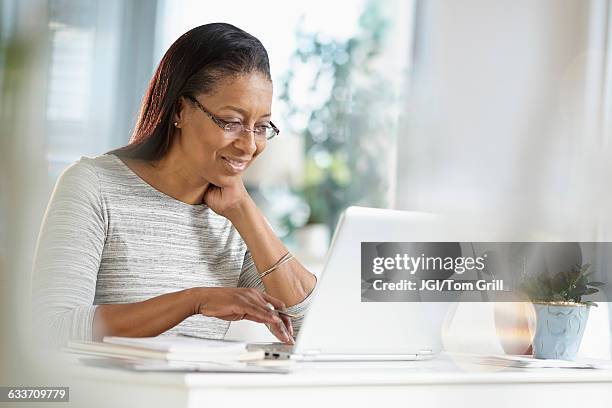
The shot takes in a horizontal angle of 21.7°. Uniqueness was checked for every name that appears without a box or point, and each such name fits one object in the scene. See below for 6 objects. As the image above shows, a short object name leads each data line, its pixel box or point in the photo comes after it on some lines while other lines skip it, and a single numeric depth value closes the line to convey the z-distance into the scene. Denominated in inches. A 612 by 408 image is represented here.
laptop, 101.3
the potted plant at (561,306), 112.2
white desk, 91.8
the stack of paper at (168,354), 95.5
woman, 122.7
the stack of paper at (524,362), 108.5
